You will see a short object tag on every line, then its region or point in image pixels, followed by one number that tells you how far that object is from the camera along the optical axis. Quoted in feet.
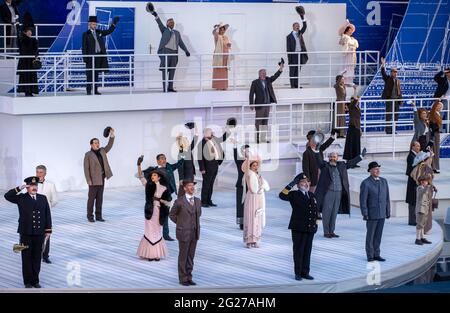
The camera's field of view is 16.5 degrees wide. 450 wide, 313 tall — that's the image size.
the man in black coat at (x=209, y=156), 89.76
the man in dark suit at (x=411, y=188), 85.66
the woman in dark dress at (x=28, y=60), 96.07
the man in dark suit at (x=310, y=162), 86.22
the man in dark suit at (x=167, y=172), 77.24
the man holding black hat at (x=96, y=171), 84.53
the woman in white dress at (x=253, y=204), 77.82
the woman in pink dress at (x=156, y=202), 74.08
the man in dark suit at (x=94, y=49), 97.79
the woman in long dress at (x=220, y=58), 104.63
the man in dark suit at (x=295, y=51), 107.04
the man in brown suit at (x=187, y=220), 70.08
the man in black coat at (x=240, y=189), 83.20
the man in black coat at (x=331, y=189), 81.46
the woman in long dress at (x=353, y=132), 97.50
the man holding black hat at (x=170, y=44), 101.65
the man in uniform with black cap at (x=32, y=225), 69.26
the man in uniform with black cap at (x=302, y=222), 71.41
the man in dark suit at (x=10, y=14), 103.14
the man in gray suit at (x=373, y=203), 76.07
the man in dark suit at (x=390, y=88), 105.60
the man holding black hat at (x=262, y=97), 99.96
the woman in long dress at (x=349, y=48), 109.19
